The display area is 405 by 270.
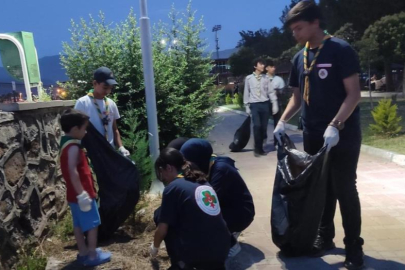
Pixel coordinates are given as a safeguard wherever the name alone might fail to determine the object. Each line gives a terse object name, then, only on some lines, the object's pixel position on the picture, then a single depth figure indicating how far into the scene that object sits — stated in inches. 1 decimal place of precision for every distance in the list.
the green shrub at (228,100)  1214.0
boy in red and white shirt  137.0
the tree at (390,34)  841.5
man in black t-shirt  135.0
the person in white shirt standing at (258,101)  355.9
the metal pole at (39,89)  215.3
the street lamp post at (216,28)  2829.5
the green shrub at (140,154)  205.6
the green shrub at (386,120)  376.2
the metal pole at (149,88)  228.2
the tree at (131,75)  265.9
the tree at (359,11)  1107.1
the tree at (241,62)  1565.0
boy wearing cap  174.2
